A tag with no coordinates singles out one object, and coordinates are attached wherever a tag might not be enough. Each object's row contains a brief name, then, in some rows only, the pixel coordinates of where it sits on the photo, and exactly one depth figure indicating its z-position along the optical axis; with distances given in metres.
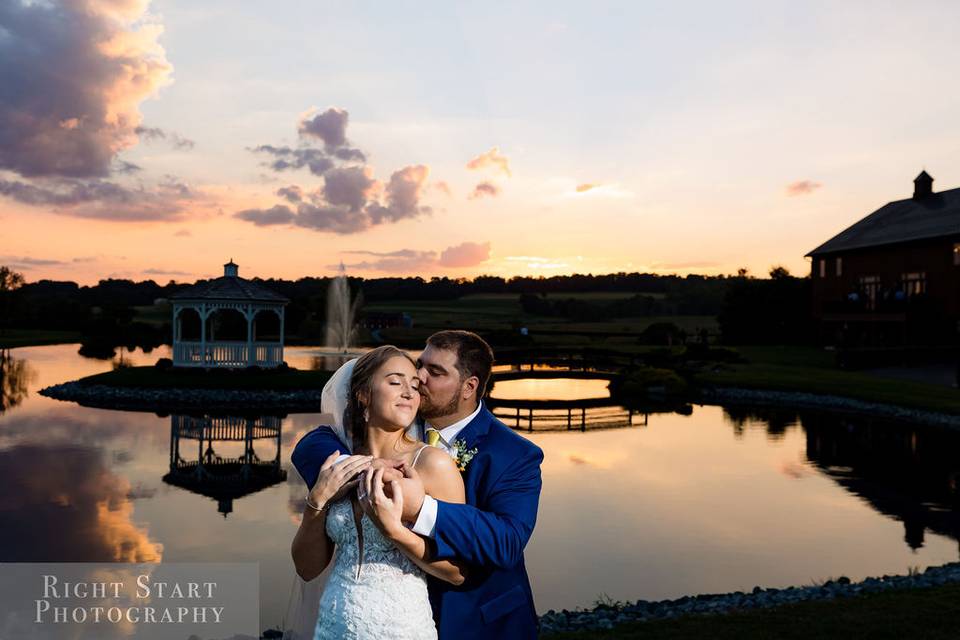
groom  2.68
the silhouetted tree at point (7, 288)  75.25
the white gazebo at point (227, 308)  31.62
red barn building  38.91
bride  2.74
